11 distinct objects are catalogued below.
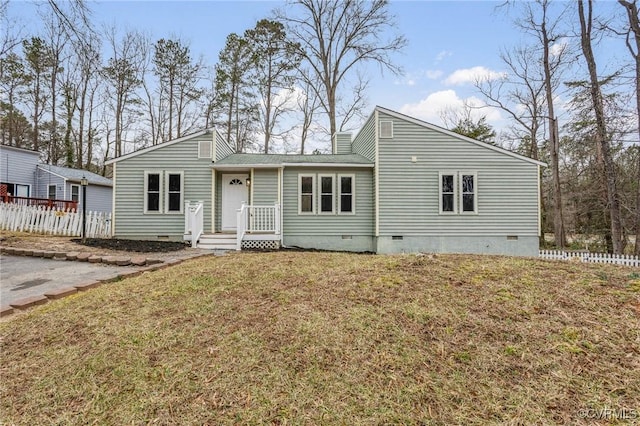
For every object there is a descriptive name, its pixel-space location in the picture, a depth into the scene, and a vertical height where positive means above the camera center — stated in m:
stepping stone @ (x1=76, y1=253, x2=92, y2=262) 6.73 -0.77
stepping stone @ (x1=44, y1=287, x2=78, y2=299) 4.12 -0.95
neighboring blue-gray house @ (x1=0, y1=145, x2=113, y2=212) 16.58 +2.33
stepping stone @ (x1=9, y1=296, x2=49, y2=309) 3.77 -0.99
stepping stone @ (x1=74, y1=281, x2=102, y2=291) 4.46 -0.93
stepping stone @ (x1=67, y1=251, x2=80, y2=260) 6.85 -0.76
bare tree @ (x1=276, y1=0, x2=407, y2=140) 19.12 +11.29
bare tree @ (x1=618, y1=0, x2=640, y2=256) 12.04 +6.88
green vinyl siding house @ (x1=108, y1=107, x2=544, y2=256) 10.82 +0.90
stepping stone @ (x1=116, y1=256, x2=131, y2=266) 6.29 -0.81
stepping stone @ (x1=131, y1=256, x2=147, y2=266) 6.25 -0.81
